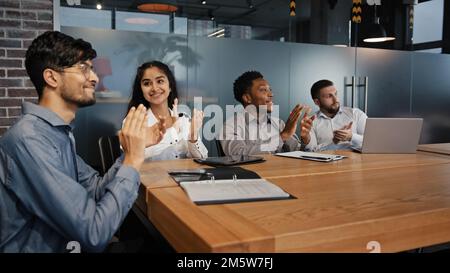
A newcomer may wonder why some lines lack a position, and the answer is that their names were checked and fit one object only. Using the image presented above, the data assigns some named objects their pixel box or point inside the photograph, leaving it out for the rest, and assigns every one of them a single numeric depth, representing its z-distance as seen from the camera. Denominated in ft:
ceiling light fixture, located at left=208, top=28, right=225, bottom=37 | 13.98
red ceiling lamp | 12.96
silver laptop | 7.94
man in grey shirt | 9.20
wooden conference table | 3.16
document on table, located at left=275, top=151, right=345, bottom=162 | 7.15
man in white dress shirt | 11.46
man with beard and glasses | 3.65
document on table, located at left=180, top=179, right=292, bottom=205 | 4.14
